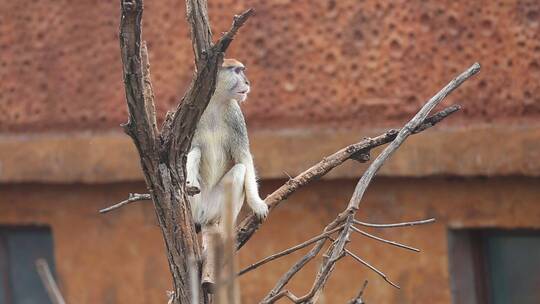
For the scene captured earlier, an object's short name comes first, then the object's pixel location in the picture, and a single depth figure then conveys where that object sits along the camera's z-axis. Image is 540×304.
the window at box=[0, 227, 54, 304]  13.98
